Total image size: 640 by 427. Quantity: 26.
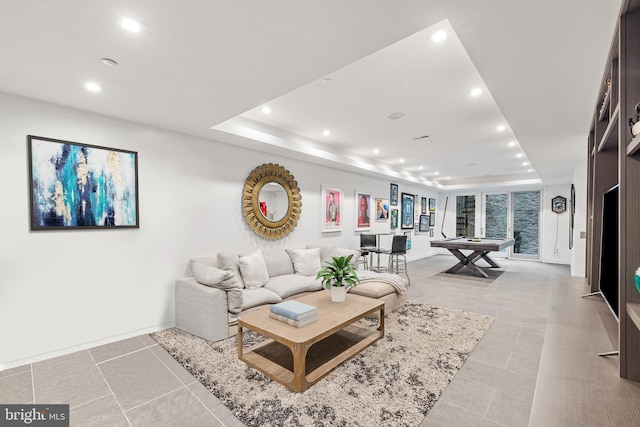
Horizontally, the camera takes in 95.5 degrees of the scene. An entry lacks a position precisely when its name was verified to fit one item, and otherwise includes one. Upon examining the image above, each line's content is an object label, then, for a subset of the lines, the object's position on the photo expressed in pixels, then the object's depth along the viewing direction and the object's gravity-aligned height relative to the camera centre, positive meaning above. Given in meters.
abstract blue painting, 2.69 +0.21
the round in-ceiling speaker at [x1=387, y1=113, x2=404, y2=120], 3.73 +1.20
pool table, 6.21 -0.86
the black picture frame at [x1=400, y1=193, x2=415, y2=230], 8.61 -0.11
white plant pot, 3.15 -0.93
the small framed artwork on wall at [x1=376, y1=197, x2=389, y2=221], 7.39 -0.04
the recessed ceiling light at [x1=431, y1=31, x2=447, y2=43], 2.07 +1.24
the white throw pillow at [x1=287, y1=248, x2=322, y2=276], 4.64 -0.88
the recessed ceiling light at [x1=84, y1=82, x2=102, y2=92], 2.37 +1.00
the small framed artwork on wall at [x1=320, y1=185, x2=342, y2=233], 5.69 -0.04
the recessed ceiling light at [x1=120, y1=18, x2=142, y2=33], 1.62 +1.03
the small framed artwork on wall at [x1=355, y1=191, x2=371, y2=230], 6.66 -0.07
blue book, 2.48 -0.91
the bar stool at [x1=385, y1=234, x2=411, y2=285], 5.92 -0.79
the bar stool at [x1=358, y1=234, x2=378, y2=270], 6.46 -0.78
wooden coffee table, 2.24 -1.34
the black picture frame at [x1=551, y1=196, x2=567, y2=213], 8.73 +0.12
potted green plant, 3.14 -0.77
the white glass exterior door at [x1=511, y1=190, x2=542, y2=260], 9.30 -0.50
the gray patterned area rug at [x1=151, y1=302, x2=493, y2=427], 1.94 -1.40
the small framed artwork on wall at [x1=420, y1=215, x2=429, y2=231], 9.65 -0.51
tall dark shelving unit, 1.11 +0.06
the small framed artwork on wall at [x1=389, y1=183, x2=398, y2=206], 7.99 +0.37
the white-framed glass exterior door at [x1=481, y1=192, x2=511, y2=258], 9.74 -0.31
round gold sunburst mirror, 4.39 +0.09
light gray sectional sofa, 3.10 -1.03
